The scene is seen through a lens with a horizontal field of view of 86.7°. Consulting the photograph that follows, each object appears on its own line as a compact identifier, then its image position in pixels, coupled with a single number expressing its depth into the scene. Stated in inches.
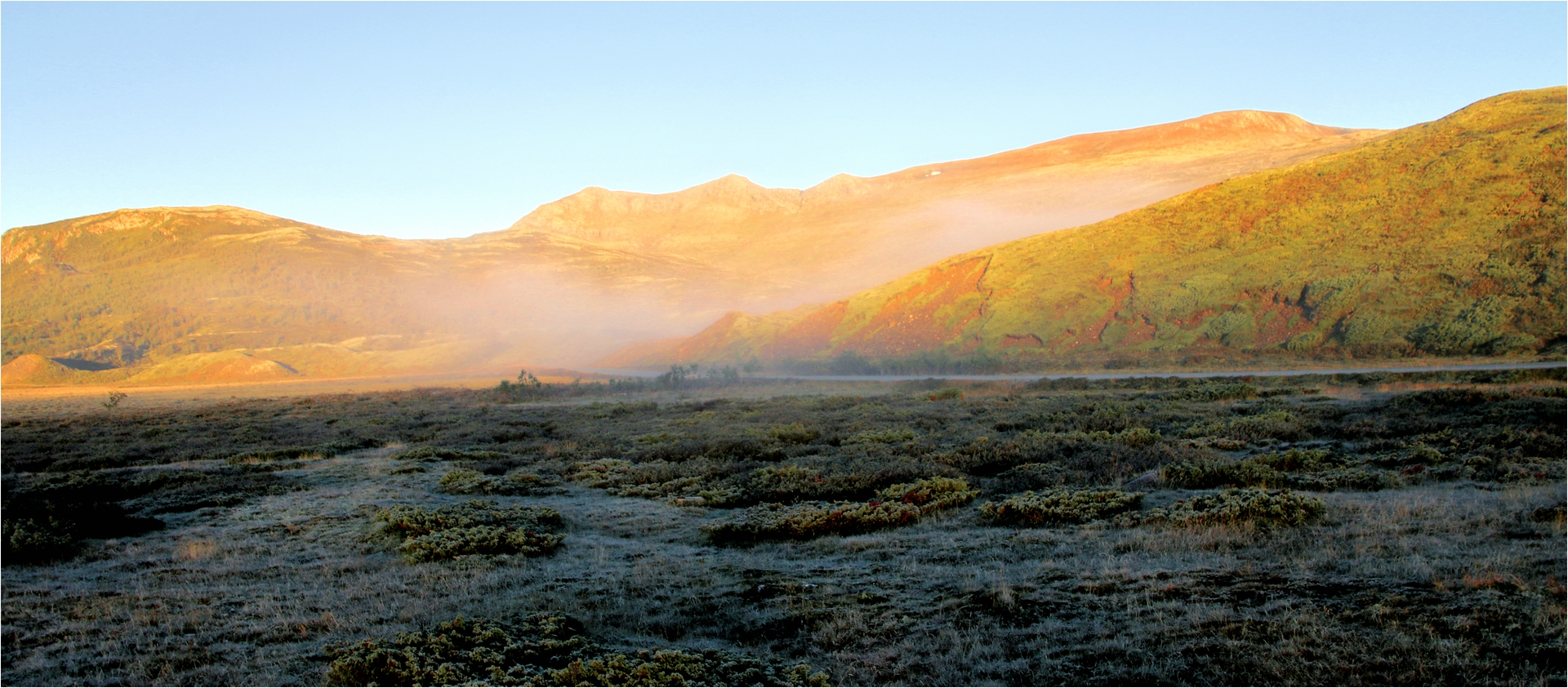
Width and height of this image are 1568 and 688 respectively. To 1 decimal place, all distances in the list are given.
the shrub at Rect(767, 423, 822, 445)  829.8
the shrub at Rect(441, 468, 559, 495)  612.1
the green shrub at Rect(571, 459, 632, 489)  650.2
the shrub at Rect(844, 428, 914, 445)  780.0
